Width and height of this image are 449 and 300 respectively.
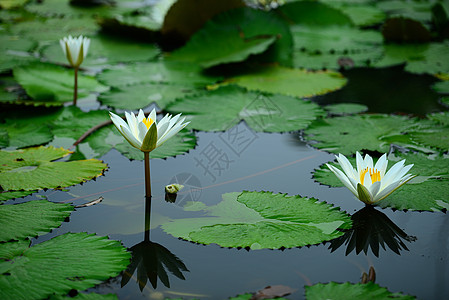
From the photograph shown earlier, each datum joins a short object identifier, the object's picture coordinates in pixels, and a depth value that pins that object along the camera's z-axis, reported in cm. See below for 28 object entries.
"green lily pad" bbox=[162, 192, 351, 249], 290
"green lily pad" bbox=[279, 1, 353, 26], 837
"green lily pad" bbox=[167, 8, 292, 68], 657
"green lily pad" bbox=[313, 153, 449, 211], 332
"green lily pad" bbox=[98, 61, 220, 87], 591
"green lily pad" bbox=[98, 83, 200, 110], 524
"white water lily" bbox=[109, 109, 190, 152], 320
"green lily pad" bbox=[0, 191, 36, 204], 340
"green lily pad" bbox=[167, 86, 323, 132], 477
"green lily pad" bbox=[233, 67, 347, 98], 570
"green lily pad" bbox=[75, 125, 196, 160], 418
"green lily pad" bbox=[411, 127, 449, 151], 419
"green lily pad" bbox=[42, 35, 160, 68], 670
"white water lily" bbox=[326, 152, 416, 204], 313
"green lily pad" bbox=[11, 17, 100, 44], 771
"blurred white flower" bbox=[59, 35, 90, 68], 508
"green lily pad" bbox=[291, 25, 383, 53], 716
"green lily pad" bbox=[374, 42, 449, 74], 637
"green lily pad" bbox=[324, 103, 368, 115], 508
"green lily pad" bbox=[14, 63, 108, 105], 541
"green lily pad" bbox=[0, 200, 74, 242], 293
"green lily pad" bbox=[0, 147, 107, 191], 362
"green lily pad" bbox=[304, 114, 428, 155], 426
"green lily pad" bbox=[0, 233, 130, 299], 245
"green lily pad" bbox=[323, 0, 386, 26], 862
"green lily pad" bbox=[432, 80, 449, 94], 564
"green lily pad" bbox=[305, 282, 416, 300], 240
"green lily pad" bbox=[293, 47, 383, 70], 655
